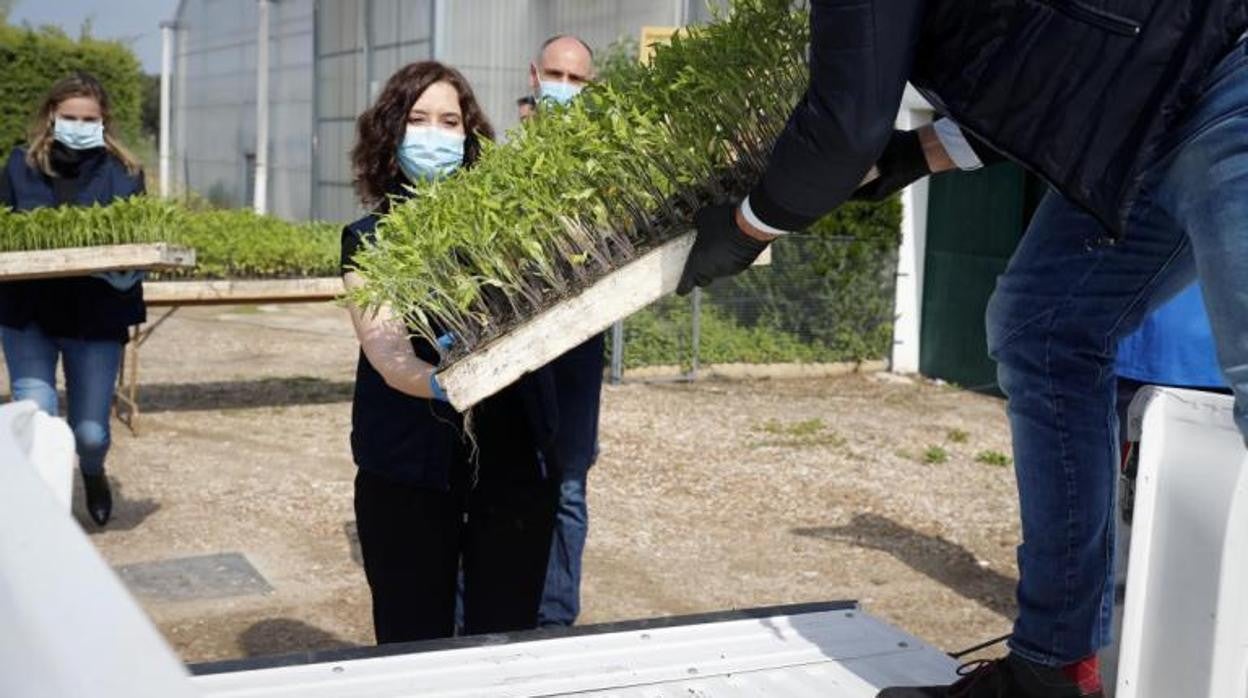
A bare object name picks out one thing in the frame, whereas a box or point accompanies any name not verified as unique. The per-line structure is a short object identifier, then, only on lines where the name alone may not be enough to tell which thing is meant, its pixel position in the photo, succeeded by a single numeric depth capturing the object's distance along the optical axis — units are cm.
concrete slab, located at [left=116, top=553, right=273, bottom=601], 648
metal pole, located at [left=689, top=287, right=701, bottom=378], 1252
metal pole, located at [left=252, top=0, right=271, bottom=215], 2111
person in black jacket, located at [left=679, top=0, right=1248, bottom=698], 221
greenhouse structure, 1460
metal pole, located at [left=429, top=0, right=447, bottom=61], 1456
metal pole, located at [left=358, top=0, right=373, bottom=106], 1722
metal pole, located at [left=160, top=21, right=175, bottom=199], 2694
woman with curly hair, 378
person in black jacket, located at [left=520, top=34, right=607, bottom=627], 454
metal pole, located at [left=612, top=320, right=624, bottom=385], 1215
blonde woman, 660
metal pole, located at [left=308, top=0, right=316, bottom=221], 1902
